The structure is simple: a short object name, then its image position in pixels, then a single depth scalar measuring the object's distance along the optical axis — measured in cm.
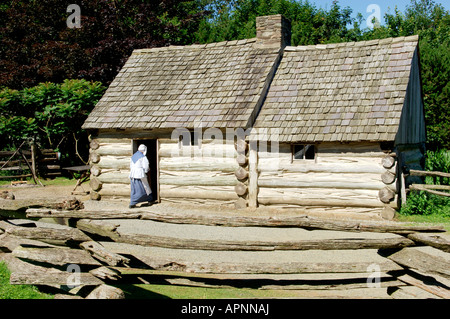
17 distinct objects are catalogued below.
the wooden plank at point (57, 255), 586
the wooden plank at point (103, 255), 583
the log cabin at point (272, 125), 1361
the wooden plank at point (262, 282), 648
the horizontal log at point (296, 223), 596
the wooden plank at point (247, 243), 605
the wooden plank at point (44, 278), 562
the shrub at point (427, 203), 1330
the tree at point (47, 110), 2095
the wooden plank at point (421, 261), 539
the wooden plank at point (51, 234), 649
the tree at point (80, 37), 2414
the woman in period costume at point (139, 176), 1501
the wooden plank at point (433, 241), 548
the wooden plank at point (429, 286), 579
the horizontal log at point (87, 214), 667
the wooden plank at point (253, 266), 612
